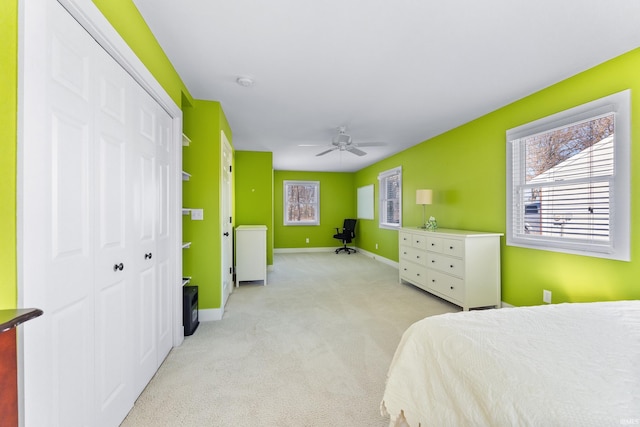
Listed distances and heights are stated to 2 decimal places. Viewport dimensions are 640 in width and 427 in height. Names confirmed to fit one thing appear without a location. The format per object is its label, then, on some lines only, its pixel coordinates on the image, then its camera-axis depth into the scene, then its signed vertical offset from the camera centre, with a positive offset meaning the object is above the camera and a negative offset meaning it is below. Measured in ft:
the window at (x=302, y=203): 26.09 +0.95
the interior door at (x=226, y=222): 10.86 -0.41
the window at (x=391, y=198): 19.07 +1.11
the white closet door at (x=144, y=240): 5.61 -0.60
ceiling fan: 12.99 +3.48
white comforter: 2.64 -1.79
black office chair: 25.04 -1.96
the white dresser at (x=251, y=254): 14.65 -2.23
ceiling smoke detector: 8.22 +4.03
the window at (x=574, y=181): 7.14 +1.00
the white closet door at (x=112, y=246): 4.41 -0.60
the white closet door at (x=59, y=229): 3.02 -0.21
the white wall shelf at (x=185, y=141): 8.82 +2.38
